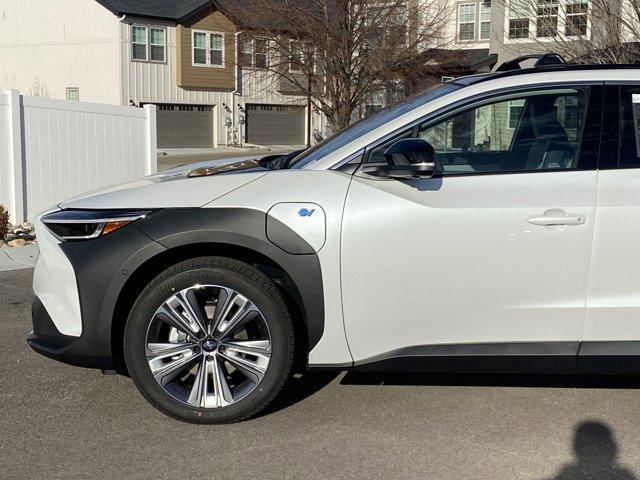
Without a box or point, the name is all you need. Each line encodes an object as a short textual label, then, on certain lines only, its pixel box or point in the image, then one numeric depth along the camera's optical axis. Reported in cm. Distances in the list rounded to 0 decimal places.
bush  1037
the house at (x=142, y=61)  3794
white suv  402
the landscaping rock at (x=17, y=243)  1010
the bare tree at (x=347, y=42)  1952
